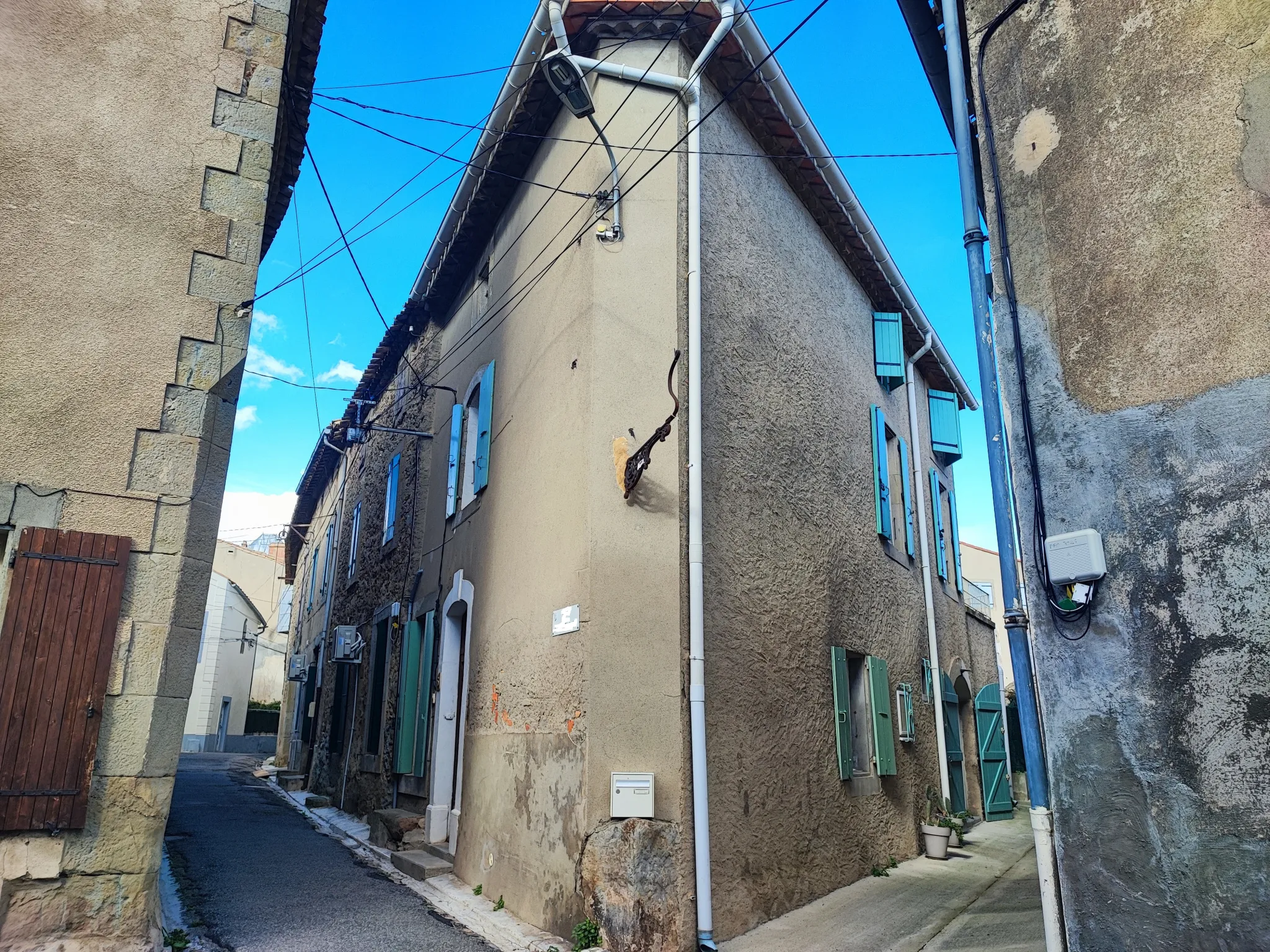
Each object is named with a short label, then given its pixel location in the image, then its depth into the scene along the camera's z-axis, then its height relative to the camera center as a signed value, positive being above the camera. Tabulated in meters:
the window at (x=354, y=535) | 14.26 +3.03
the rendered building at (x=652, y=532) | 5.77 +1.59
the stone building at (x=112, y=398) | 4.18 +1.66
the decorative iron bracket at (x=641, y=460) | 5.86 +1.74
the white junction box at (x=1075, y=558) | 3.47 +0.67
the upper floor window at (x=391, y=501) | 11.87 +2.98
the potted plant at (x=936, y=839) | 8.75 -1.03
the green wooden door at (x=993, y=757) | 11.84 -0.34
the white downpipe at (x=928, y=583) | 10.15 +1.74
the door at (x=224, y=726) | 29.78 -0.07
